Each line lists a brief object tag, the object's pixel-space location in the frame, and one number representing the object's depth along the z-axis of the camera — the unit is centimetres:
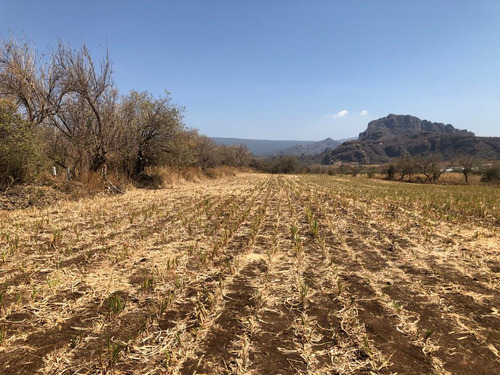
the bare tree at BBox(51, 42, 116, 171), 1242
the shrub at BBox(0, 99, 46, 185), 857
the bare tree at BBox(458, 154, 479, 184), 4907
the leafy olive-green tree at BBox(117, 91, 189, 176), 1617
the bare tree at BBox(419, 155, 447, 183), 5450
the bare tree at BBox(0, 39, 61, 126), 1116
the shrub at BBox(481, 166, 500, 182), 4304
